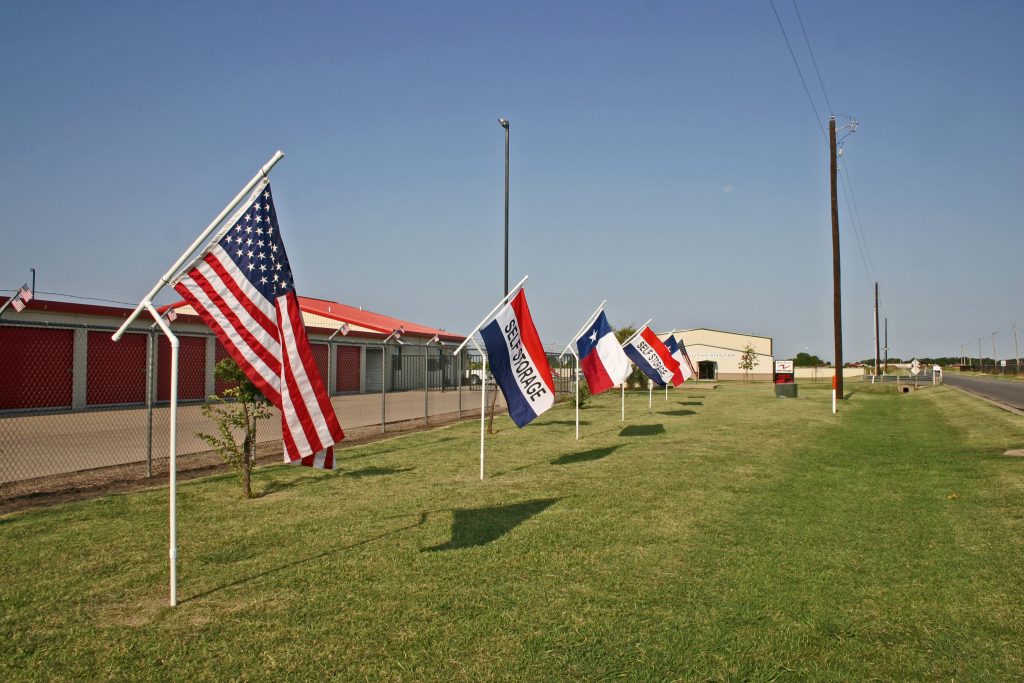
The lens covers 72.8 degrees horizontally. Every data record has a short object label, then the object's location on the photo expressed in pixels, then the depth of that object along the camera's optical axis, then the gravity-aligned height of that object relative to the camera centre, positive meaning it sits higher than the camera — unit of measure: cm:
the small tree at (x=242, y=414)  780 -66
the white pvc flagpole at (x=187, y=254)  468 +71
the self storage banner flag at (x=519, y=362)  915 -2
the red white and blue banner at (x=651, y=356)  1830 +14
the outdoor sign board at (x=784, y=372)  5308 -80
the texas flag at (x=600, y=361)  1407 +1
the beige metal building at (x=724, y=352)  7405 +109
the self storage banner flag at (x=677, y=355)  2639 +26
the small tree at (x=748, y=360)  7219 +18
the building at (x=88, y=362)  1988 -15
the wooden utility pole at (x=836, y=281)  2845 +338
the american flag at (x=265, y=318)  500 +29
